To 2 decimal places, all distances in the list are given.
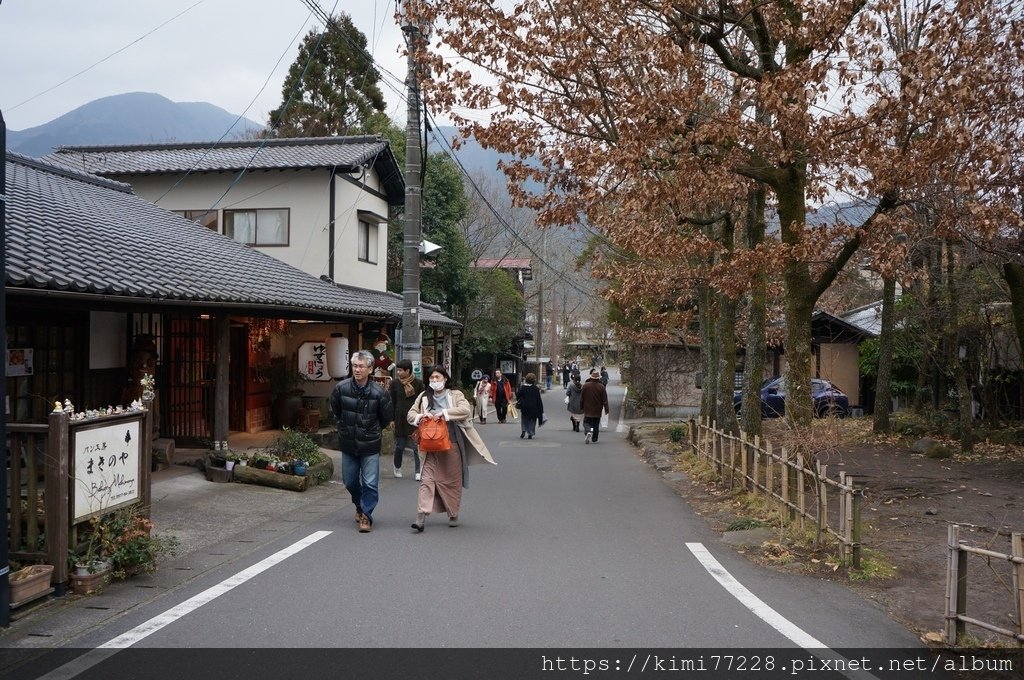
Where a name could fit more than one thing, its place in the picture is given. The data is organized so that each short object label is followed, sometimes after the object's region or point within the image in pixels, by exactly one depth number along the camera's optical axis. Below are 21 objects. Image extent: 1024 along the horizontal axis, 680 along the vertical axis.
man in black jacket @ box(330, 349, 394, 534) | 8.34
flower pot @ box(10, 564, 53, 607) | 5.27
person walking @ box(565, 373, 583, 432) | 24.08
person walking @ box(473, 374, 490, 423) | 27.22
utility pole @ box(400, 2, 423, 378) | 15.01
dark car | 26.39
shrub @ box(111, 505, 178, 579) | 6.23
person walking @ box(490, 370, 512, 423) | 27.56
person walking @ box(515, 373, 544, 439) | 21.12
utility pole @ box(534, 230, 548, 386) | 50.91
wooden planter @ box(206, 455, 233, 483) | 11.21
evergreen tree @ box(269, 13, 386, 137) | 33.84
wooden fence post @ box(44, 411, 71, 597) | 5.68
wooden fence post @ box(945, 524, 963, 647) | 4.98
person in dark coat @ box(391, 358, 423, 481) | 12.43
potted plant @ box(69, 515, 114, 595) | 5.85
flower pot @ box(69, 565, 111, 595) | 5.83
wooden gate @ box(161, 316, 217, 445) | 14.14
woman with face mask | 8.56
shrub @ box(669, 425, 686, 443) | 19.08
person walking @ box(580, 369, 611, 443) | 20.41
